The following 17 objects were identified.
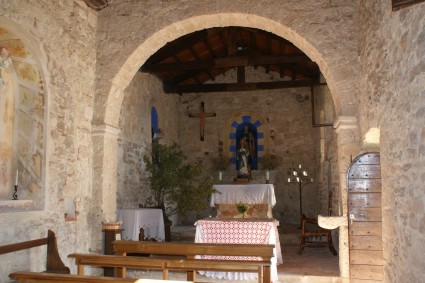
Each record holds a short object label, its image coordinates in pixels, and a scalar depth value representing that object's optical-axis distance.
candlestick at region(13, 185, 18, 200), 4.45
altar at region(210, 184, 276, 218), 8.94
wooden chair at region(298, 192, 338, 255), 7.95
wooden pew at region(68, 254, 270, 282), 3.72
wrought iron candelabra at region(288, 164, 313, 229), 12.07
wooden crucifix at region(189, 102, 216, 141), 12.84
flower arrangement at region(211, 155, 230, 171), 12.71
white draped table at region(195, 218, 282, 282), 5.88
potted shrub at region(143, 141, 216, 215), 8.61
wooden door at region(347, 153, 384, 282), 4.92
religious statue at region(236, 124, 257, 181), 10.98
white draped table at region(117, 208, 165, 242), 7.13
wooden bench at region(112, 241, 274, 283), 4.25
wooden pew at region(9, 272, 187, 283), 2.88
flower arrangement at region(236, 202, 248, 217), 6.69
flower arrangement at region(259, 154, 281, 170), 12.47
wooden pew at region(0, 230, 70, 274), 4.54
